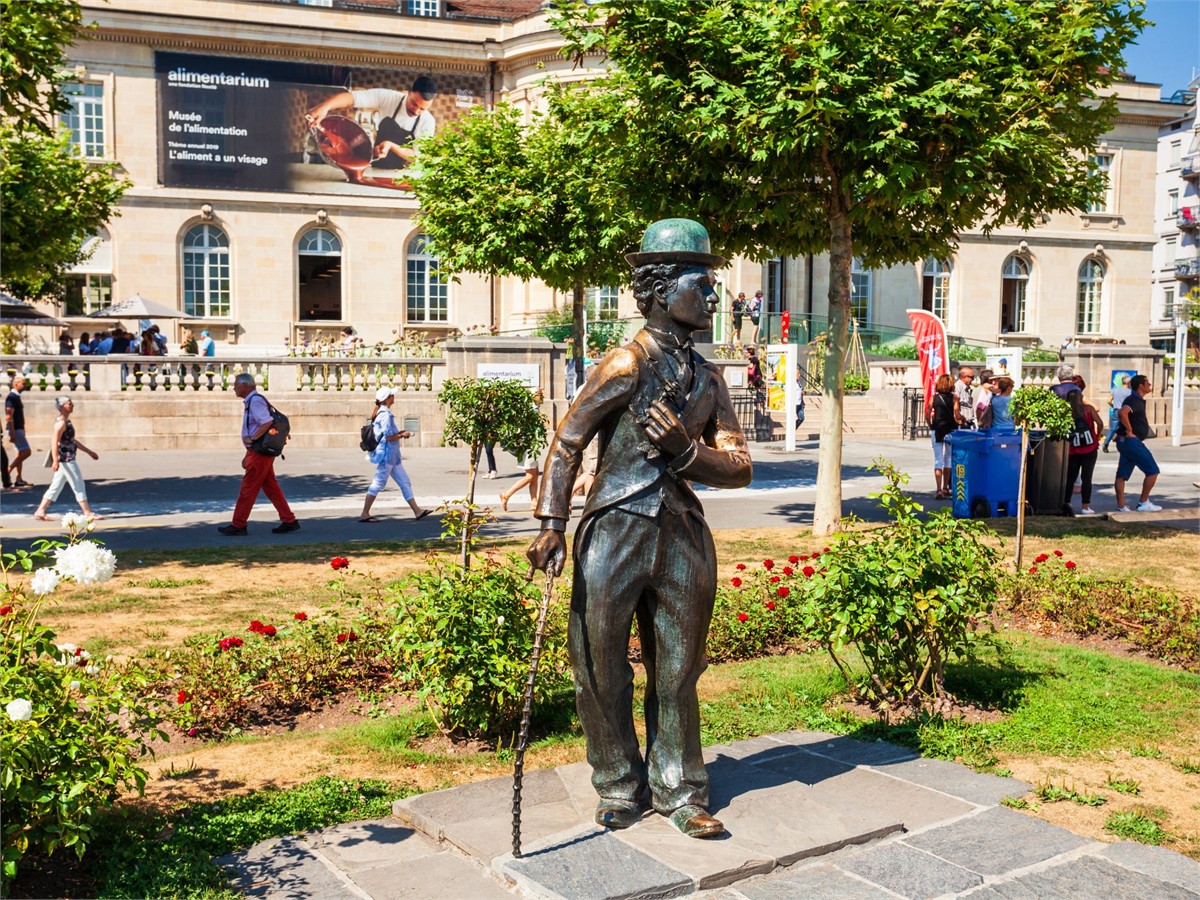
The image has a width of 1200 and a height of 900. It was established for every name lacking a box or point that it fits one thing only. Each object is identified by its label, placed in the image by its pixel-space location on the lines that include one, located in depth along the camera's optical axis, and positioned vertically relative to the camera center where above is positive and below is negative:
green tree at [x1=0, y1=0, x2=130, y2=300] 11.23 +2.67
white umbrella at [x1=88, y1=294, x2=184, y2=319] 28.47 +1.16
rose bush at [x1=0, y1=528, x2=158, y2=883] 3.78 -1.29
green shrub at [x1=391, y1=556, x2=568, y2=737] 5.57 -1.40
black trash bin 13.98 -1.40
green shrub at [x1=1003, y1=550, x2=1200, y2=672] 7.70 -1.74
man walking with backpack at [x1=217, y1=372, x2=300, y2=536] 12.44 -1.19
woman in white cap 13.69 -1.09
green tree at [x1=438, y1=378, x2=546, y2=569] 12.73 -0.61
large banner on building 35.94 +7.60
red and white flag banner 18.03 +0.32
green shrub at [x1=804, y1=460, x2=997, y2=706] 5.89 -1.20
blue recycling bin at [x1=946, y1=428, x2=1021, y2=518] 13.64 -1.24
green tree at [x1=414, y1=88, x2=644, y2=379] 19.39 +2.72
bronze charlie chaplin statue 4.41 -0.67
